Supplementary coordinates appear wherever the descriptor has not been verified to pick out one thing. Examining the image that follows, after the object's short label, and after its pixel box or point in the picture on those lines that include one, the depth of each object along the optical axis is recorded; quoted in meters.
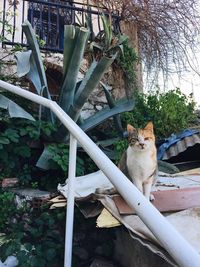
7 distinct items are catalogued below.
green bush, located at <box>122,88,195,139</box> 3.54
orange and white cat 1.66
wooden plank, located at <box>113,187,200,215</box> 1.53
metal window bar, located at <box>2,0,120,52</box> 4.18
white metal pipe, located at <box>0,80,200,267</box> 0.67
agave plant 3.00
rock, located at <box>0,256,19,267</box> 1.96
